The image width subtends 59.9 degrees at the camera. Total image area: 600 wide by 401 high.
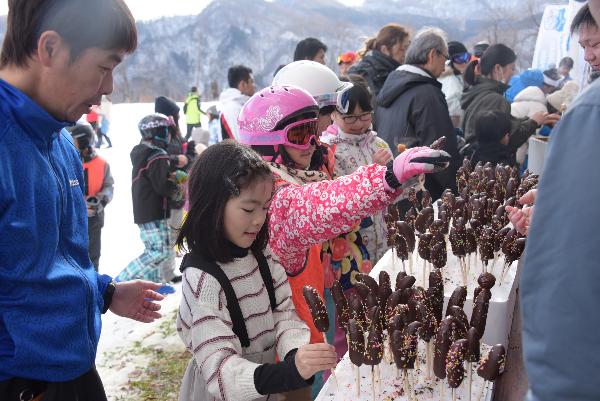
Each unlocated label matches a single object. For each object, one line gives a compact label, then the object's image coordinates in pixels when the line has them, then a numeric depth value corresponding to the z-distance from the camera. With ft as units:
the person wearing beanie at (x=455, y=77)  18.70
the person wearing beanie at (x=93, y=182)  13.23
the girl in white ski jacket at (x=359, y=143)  9.07
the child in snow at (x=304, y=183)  5.32
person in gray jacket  2.20
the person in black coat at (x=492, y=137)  12.34
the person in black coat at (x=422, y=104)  11.45
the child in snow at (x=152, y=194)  14.39
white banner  29.40
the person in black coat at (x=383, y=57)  14.89
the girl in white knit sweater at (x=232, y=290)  4.86
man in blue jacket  4.13
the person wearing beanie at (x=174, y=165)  14.94
